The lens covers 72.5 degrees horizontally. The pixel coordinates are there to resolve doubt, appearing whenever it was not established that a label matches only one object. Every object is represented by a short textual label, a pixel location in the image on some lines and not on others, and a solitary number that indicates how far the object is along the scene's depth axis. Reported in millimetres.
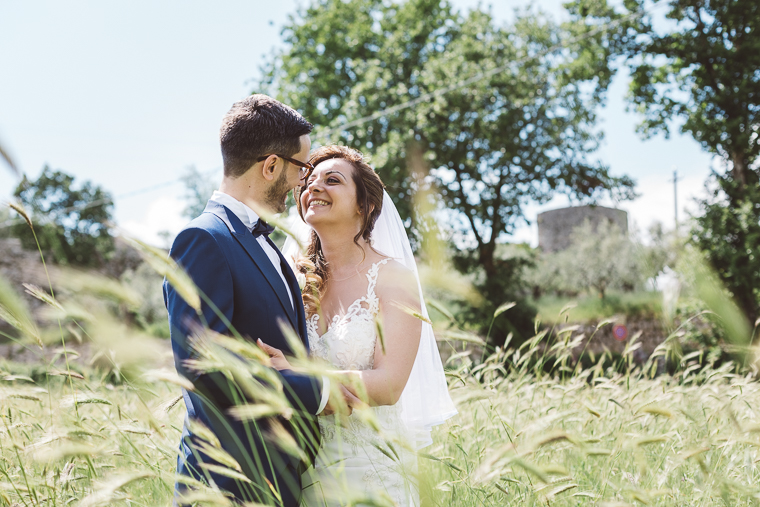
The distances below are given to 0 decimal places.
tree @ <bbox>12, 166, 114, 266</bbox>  27156
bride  2393
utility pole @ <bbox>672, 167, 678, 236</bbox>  36719
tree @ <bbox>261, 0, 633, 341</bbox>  15500
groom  1791
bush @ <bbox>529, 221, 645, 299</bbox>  31766
